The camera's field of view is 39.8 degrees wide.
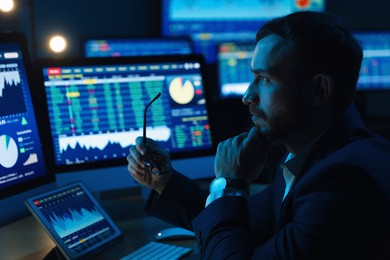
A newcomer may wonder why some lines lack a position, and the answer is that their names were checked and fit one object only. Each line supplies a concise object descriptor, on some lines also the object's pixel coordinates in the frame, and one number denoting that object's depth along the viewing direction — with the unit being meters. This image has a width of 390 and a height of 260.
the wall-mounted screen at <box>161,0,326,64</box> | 4.25
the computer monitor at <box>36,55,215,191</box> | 1.63
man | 1.01
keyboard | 1.29
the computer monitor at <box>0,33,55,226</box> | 1.36
